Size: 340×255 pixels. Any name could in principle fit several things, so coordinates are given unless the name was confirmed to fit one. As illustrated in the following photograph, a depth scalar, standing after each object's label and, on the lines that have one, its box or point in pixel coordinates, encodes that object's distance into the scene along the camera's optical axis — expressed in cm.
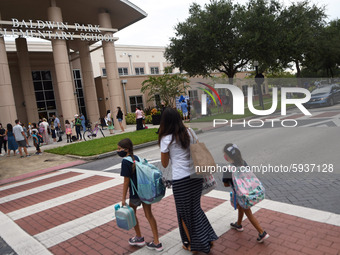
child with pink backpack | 369
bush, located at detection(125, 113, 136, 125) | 2798
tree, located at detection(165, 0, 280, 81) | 2183
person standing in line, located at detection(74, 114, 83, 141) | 1870
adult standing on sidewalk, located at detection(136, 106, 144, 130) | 1892
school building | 2041
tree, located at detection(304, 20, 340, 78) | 3061
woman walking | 349
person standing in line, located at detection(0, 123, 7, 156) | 1552
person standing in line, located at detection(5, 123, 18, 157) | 1435
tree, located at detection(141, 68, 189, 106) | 2548
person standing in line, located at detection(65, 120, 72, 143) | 1860
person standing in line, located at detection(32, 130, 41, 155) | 1455
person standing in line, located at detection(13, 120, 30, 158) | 1409
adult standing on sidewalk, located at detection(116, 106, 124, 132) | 2103
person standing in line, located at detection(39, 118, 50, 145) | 1814
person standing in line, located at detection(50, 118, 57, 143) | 1954
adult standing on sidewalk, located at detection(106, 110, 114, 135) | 2048
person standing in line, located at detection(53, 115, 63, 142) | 2043
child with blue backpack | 390
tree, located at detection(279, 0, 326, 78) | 2275
